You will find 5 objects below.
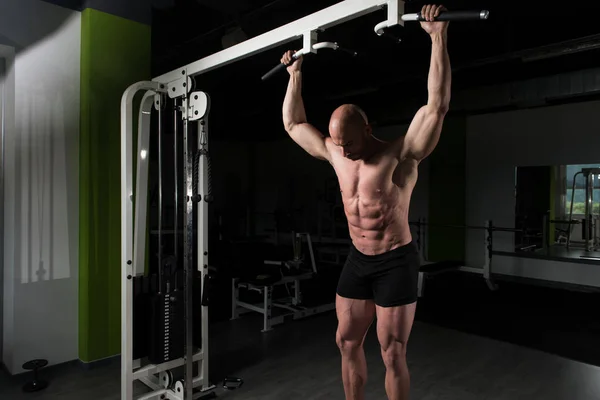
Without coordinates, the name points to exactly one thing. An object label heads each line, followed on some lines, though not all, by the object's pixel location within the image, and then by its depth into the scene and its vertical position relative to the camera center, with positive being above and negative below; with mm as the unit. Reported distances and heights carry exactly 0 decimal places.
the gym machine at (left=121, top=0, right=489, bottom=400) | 2369 -161
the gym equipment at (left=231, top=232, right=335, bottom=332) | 3936 -861
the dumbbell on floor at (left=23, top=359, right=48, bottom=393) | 2600 -1063
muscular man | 1604 -126
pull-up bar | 1479 +643
